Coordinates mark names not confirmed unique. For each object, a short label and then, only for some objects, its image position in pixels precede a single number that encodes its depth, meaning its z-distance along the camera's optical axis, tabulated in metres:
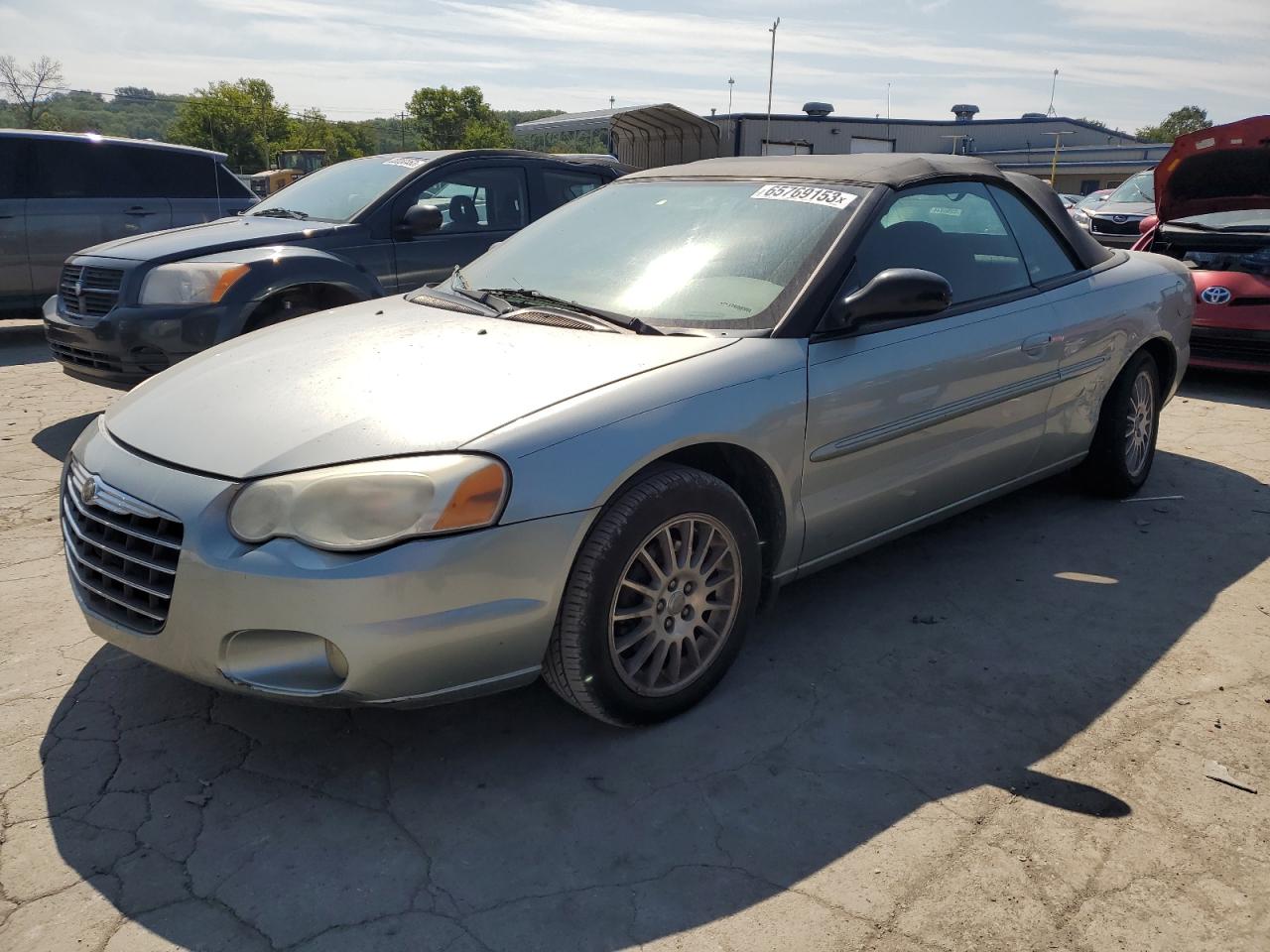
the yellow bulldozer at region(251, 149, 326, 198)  33.42
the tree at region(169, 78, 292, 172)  86.62
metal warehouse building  30.05
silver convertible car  2.38
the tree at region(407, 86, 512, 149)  105.38
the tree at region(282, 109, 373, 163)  94.38
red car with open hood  6.96
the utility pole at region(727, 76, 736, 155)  35.47
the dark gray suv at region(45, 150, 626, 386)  5.45
